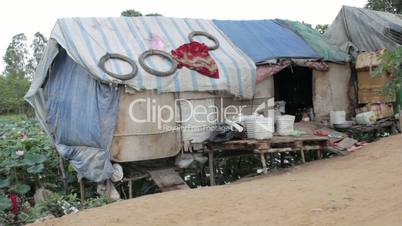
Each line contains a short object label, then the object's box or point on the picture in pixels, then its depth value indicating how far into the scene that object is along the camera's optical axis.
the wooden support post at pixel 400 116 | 11.50
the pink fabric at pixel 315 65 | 10.89
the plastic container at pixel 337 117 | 11.34
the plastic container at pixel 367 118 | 11.35
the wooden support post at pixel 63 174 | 10.05
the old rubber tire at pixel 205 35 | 10.12
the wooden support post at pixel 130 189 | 8.80
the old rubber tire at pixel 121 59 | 8.41
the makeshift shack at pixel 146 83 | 8.57
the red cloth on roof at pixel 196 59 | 9.38
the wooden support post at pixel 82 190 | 9.31
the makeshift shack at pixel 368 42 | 11.57
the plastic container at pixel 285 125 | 9.84
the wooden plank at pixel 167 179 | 8.50
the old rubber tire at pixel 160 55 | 8.84
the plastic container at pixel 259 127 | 8.97
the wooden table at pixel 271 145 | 8.87
